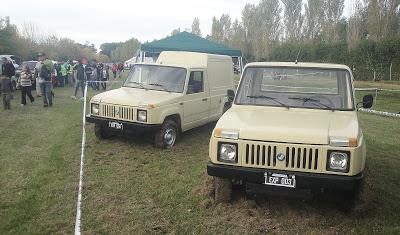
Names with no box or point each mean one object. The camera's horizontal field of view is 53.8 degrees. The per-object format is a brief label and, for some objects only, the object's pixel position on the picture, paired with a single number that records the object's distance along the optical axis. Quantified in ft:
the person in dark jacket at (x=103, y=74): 85.05
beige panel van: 26.13
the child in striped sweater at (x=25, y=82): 45.14
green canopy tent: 55.93
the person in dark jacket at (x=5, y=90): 42.88
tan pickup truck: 14.46
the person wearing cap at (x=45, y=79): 44.78
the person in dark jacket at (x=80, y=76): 57.10
